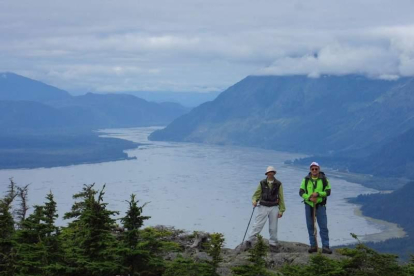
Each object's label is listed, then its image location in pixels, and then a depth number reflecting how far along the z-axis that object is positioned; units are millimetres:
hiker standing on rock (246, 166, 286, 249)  18078
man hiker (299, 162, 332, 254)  17094
